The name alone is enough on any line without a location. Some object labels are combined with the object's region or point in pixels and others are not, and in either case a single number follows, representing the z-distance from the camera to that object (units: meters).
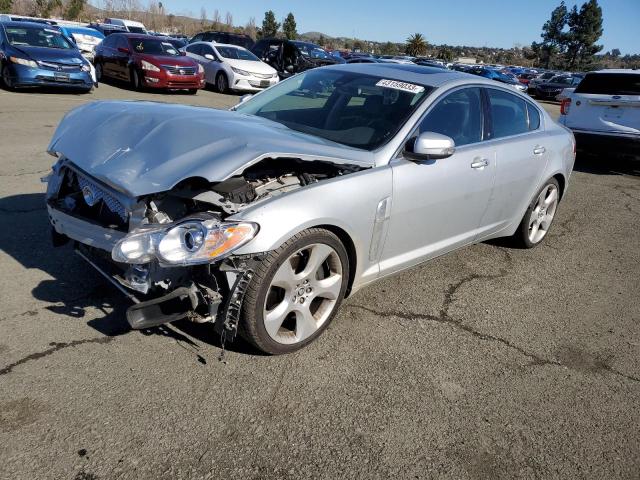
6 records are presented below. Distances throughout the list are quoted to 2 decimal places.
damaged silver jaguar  2.74
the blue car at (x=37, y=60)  12.01
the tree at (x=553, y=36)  71.88
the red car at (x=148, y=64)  14.43
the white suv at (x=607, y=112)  9.02
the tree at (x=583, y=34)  68.31
